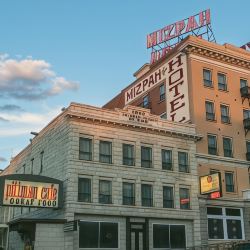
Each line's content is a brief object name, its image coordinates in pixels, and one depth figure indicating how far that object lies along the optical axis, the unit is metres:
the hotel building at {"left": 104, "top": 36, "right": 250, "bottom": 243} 45.59
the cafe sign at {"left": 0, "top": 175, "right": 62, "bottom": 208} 36.72
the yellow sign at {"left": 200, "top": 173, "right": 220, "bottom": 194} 41.88
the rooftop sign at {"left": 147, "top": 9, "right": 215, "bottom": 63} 55.84
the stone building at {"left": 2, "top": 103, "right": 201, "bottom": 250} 37.59
